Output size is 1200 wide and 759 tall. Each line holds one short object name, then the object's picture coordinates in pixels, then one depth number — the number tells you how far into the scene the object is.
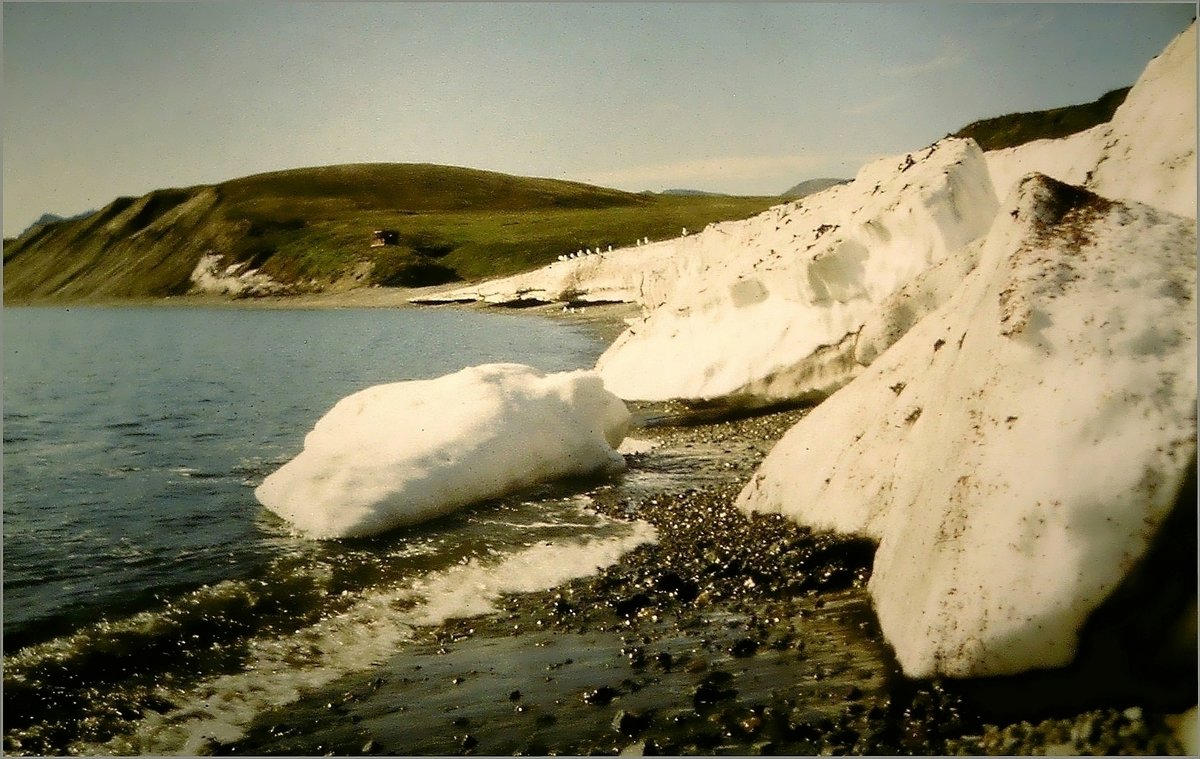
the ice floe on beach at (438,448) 11.13
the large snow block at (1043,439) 5.39
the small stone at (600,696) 6.31
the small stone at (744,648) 6.83
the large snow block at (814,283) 13.95
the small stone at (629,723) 5.88
